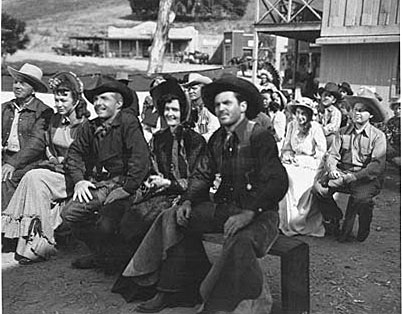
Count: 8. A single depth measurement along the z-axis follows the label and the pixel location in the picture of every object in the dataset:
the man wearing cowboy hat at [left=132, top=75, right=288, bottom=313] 2.22
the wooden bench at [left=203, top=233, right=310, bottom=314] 2.37
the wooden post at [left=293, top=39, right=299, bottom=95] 10.63
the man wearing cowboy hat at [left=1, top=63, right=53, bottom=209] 3.49
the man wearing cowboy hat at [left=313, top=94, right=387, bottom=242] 3.65
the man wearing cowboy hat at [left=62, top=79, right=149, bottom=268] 2.90
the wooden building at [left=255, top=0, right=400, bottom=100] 5.87
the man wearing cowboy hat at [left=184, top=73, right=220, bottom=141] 3.99
